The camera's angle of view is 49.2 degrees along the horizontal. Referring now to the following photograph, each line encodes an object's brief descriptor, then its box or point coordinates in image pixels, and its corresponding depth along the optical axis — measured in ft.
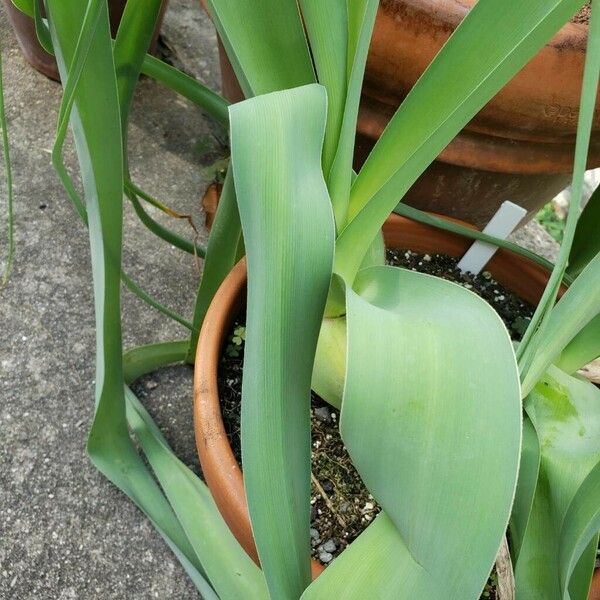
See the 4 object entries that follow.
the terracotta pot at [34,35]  3.58
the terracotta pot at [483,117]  2.15
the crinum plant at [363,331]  1.11
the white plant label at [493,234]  2.46
